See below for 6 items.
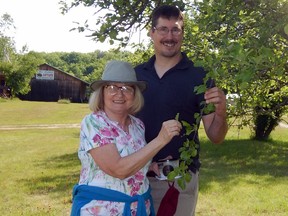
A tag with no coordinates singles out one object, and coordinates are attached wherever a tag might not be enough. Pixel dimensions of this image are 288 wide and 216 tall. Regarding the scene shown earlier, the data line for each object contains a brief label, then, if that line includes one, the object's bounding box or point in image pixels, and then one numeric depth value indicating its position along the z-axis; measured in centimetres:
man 203
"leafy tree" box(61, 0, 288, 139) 124
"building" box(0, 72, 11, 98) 3403
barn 4019
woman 163
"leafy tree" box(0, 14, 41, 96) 3485
